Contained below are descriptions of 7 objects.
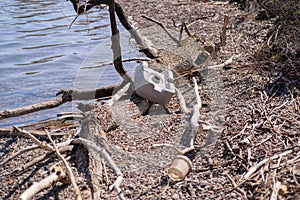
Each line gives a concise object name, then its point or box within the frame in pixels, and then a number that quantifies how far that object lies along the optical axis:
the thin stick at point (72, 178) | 3.48
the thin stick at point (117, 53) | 6.30
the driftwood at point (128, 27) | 6.26
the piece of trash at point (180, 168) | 3.69
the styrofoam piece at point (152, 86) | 5.53
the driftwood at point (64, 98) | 5.32
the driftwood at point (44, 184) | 3.49
